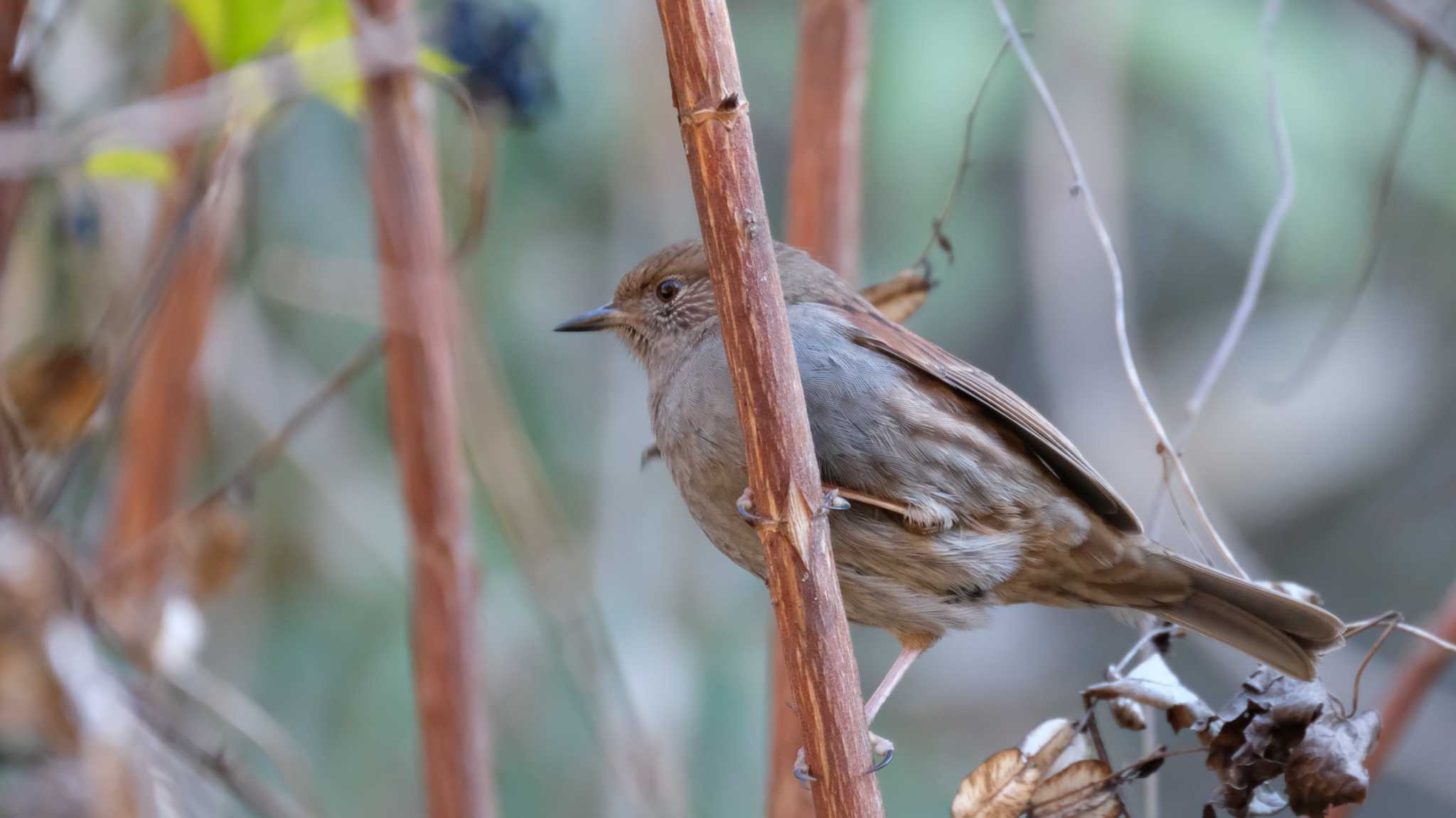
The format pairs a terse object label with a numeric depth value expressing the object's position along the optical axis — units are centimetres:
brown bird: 537
